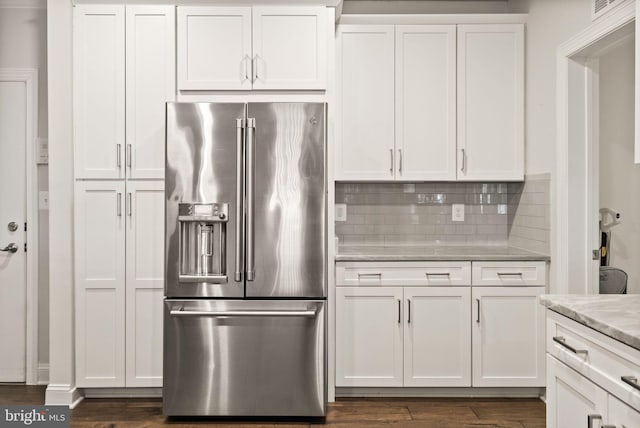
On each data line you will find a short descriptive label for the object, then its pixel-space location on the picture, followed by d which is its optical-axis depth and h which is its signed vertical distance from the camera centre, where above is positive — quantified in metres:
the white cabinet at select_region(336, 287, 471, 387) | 3.34 -0.72
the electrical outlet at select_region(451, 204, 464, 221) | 3.94 +0.00
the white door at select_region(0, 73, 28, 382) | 3.78 -0.21
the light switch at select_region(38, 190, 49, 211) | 3.78 +0.09
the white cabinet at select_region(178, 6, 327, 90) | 3.26 +0.99
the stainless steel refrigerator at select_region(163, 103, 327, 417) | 3.01 -0.24
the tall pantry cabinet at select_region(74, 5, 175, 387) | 3.25 +0.24
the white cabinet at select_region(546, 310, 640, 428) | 1.50 -0.51
